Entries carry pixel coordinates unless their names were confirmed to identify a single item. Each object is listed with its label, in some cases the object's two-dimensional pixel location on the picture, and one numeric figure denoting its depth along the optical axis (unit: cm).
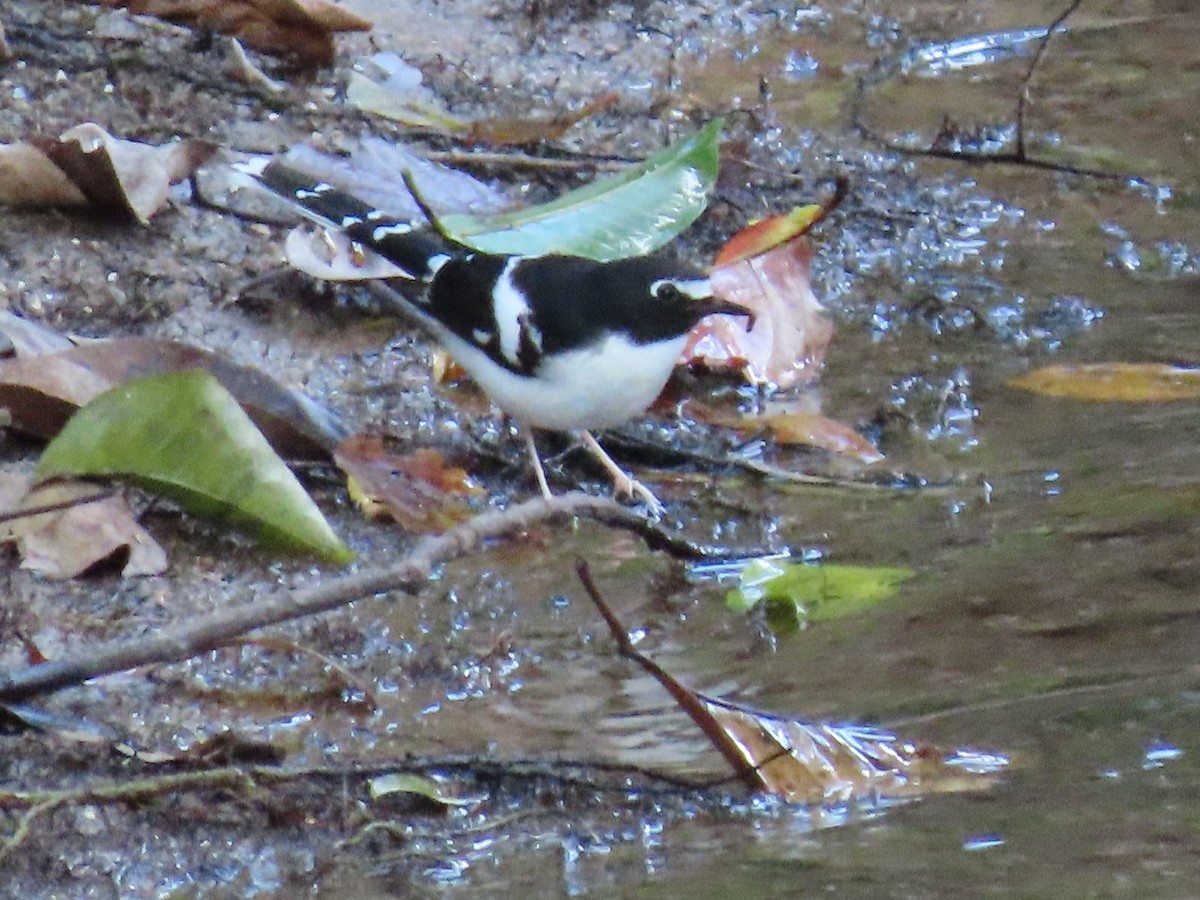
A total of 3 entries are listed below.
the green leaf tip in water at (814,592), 730
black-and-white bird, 930
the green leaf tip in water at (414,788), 580
